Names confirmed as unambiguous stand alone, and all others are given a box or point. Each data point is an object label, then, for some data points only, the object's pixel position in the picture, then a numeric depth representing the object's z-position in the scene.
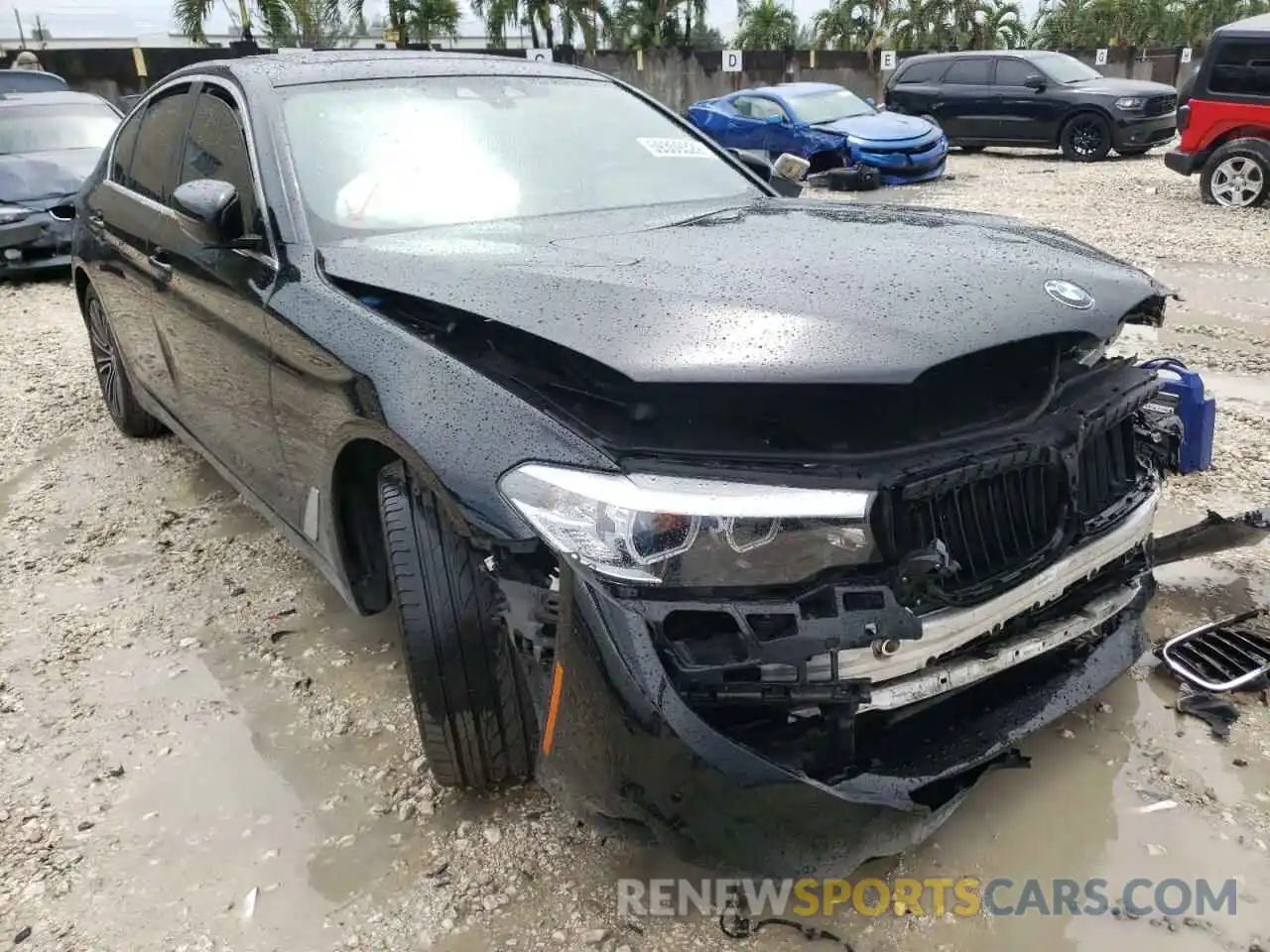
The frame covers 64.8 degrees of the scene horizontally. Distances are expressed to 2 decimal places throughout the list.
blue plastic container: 2.70
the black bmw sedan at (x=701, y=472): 1.67
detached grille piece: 2.58
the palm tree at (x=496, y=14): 31.81
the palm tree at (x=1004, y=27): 36.56
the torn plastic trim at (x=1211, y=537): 2.64
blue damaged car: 12.41
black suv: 13.95
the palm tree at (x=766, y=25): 37.25
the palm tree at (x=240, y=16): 21.84
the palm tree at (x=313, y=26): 22.73
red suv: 9.27
